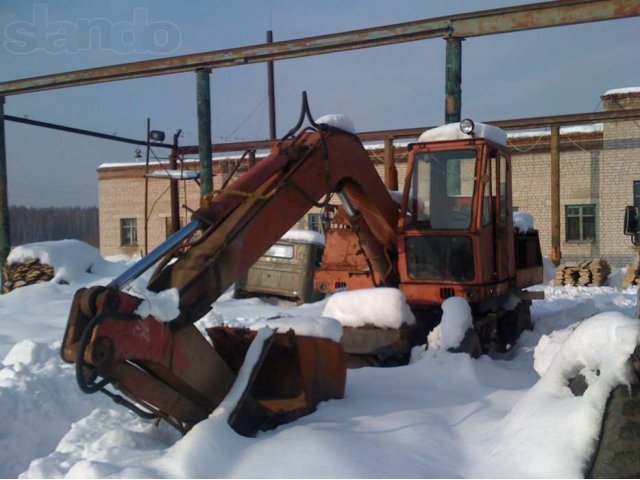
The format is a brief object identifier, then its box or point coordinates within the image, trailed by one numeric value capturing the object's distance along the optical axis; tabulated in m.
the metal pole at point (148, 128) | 16.25
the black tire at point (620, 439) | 3.03
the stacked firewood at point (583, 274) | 17.00
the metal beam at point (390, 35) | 9.45
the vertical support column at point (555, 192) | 17.27
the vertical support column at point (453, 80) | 10.28
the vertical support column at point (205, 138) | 13.11
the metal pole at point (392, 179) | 9.20
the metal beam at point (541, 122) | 16.12
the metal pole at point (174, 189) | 17.67
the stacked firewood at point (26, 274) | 13.74
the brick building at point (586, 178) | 21.16
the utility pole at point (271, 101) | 30.03
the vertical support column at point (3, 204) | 14.57
